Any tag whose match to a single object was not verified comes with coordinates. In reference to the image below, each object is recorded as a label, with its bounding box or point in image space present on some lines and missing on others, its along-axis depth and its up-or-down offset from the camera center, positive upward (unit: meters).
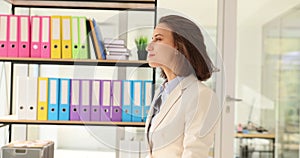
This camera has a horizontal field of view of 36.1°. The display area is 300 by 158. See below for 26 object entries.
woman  1.79 -0.07
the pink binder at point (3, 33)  2.74 +0.25
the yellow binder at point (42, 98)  2.75 -0.13
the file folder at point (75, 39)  2.75 +0.23
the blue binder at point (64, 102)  2.75 -0.15
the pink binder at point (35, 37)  2.75 +0.23
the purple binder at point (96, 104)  2.73 -0.16
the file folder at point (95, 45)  2.75 +0.19
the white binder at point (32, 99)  2.74 -0.14
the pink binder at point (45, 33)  2.75 +0.26
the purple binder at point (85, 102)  2.73 -0.15
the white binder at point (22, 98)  2.75 -0.13
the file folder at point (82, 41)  2.75 +0.21
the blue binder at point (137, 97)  2.71 -0.12
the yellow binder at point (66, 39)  2.75 +0.22
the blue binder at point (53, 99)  2.75 -0.14
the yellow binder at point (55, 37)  2.75 +0.24
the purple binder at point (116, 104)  2.74 -0.16
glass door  3.49 +0.00
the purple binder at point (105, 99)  2.74 -0.13
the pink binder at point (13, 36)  2.75 +0.24
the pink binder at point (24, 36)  2.75 +0.24
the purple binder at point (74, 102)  2.75 -0.15
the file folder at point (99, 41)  2.77 +0.22
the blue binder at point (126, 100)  2.71 -0.13
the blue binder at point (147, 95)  2.71 -0.10
